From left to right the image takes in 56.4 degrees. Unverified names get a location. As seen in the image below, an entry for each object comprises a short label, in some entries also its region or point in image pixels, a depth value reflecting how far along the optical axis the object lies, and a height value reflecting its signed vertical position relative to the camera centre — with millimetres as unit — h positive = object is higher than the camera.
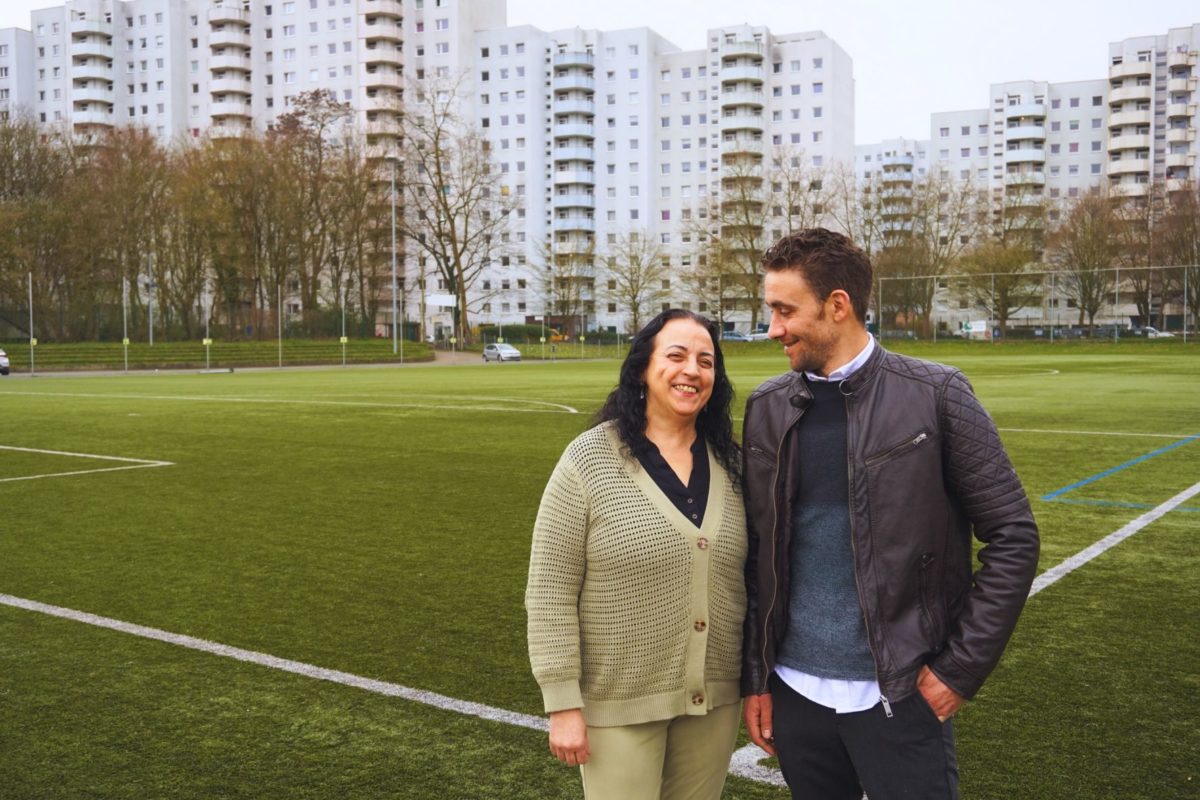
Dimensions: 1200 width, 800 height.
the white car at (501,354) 61594 -973
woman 2768 -642
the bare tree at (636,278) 81438 +4372
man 2514 -483
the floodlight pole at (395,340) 61122 -178
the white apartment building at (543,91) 105125 +23676
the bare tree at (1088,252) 65812 +5299
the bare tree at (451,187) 73250 +10085
